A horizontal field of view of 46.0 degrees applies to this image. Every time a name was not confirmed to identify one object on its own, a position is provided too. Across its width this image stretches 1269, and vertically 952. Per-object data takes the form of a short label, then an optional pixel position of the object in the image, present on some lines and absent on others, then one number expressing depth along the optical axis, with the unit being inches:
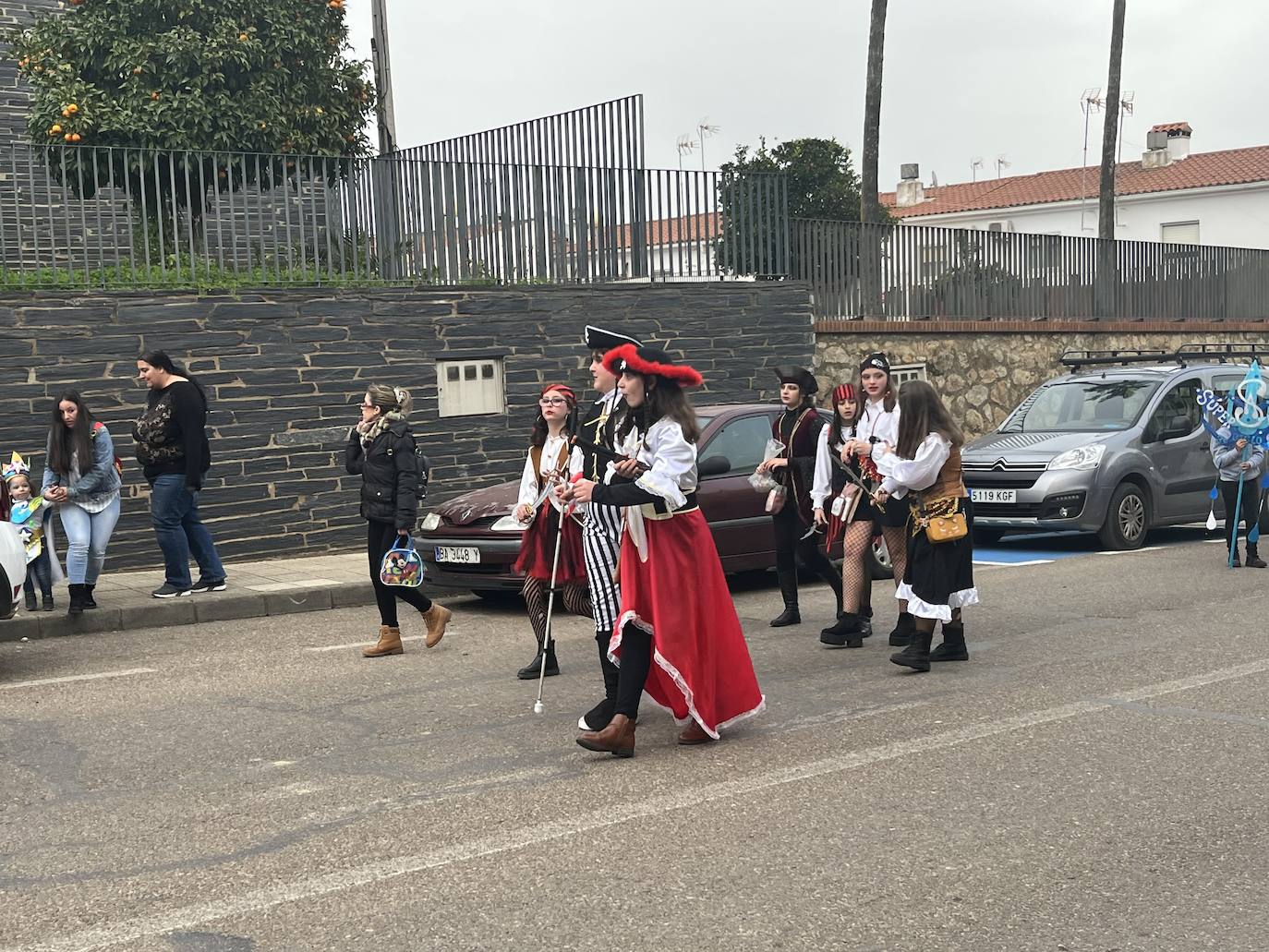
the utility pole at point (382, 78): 740.6
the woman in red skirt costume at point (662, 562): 241.9
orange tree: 551.2
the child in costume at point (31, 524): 398.9
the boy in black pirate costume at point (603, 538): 251.4
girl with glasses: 315.9
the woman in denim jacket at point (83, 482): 416.2
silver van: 539.2
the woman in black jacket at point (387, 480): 346.6
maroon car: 420.5
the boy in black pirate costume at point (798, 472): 380.8
